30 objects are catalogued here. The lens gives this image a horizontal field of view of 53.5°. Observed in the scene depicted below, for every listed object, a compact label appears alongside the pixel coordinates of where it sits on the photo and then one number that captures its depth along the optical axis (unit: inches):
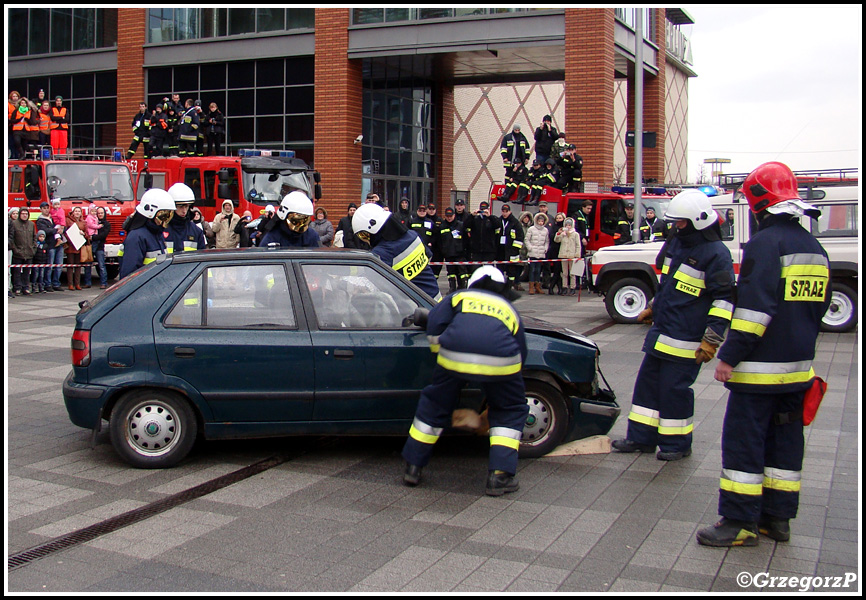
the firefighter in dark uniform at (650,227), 609.3
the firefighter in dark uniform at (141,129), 865.5
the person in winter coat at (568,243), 711.7
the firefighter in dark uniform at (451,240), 705.6
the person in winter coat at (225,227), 675.4
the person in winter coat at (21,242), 658.2
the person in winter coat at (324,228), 689.6
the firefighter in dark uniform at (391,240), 276.8
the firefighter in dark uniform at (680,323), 240.4
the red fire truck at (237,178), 735.7
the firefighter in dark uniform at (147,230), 298.2
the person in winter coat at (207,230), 675.2
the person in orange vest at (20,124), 821.2
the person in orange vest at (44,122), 843.4
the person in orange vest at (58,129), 866.1
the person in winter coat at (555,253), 723.4
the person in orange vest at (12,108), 819.4
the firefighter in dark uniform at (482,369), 205.9
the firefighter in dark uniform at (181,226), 342.3
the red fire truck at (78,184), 729.6
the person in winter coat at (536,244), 720.3
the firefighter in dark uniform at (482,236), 715.4
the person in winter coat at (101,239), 713.6
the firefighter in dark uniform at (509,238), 712.4
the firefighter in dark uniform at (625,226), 734.5
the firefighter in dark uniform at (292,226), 327.0
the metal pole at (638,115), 691.4
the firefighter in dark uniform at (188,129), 836.0
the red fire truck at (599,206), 751.1
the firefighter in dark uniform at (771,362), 179.9
